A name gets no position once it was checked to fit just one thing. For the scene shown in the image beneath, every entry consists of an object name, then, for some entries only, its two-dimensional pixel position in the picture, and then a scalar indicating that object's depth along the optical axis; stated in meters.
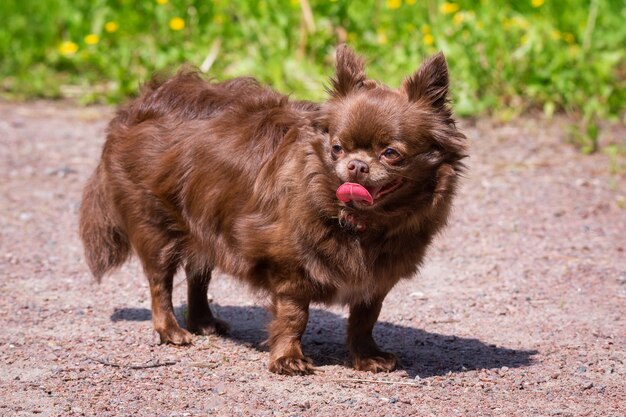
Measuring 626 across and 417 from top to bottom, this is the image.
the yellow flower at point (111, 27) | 11.62
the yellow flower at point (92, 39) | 11.53
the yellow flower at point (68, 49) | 11.76
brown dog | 4.45
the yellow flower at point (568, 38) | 10.48
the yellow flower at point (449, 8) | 10.43
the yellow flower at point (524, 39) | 10.23
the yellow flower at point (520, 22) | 10.40
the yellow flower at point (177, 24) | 11.16
